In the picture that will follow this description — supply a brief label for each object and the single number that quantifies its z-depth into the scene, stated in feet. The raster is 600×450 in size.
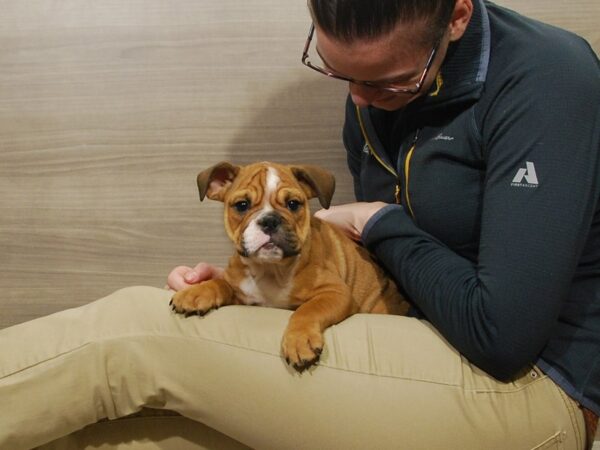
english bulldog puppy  4.49
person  3.65
